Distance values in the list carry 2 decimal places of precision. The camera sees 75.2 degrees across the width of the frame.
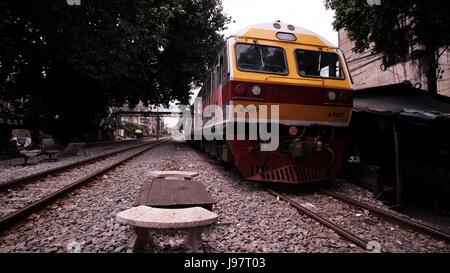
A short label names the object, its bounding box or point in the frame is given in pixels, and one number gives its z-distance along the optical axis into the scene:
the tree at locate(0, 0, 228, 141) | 11.79
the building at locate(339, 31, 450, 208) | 5.26
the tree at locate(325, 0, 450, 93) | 7.64
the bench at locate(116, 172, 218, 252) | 2.50
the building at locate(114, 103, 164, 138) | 56.86
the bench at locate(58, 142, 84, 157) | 12.61
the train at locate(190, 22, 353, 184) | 5.67
